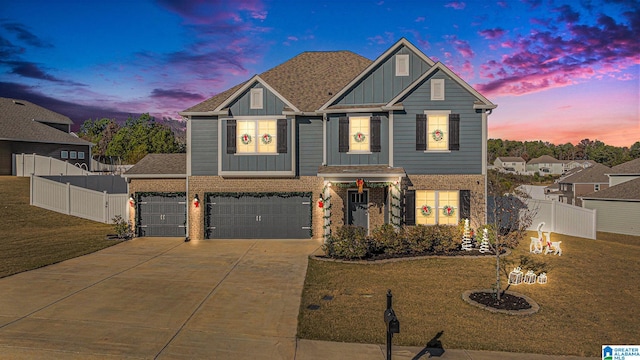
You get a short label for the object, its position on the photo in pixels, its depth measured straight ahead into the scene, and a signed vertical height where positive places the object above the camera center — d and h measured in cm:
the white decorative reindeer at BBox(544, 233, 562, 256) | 1412 -272
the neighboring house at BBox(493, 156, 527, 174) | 11131 +522
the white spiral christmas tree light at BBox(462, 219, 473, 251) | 1452 -250
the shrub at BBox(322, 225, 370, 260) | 1327 -248
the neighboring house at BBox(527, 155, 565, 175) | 10581 +407
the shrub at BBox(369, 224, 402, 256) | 1374 -245
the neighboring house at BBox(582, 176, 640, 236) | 2698 -215
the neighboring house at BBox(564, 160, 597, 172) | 10144 +431
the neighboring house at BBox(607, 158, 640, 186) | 3212 +60
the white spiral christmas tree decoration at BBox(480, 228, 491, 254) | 1420 -261
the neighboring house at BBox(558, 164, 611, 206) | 4172 -32
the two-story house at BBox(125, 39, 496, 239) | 1644 +113
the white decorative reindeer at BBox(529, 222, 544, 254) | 1448 -265
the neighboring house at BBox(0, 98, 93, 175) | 3020 +371
